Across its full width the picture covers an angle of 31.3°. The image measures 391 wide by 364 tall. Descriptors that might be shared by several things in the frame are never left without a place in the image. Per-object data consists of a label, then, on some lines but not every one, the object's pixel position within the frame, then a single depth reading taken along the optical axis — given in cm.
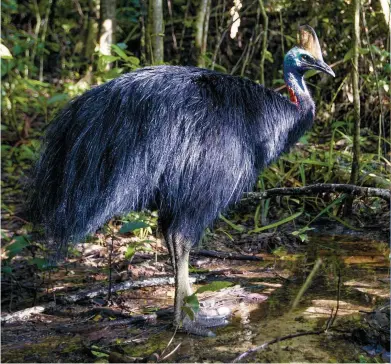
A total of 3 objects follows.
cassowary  287
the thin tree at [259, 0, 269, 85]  468
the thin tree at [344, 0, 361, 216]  414
